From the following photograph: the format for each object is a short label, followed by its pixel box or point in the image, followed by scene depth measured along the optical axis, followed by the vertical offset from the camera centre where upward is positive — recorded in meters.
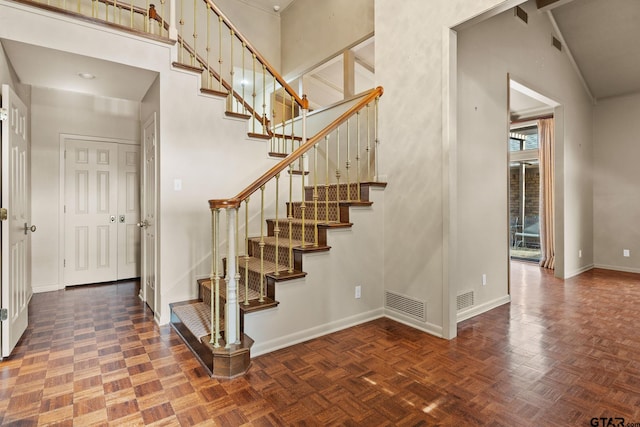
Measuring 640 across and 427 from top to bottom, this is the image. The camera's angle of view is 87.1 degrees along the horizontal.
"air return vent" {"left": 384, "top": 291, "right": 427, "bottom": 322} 3.04 -0.86
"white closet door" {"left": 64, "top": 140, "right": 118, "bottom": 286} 4.58 +0.06
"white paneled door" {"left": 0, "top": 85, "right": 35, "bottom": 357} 2.48 -0.04
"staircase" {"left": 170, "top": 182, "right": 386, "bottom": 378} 2.28 -0.54
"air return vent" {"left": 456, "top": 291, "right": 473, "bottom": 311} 3.31 -0.87
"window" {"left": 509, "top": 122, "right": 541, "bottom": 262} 6.37 +0.42
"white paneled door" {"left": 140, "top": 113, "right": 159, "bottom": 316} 3.42 +0.01
